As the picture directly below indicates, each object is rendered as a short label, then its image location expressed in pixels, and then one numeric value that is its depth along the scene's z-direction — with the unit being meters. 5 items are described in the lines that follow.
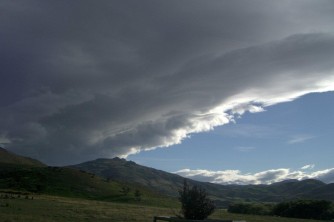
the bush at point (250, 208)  98.24
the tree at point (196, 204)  27.64
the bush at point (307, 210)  86.69
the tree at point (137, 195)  124.81
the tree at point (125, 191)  137.65
